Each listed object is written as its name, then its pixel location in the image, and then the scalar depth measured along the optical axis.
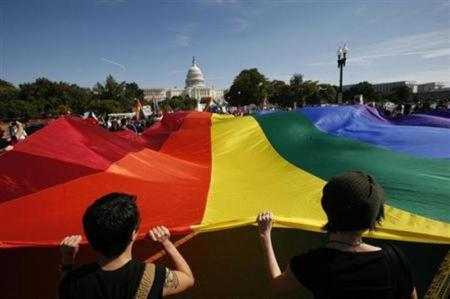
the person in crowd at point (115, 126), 14.10
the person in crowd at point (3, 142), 6.45
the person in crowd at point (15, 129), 7.33
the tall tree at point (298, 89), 67.99
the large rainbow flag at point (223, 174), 2.44
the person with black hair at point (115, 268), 1.64
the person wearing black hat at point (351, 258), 1.52
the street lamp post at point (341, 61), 20.82
